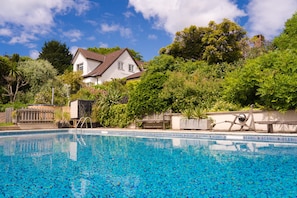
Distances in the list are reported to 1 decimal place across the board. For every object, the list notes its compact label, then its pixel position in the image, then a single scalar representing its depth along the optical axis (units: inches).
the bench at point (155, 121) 532.7
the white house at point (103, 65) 1127.6
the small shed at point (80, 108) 617.3
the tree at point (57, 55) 1440.7
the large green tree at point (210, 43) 804.8
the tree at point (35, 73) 991.6
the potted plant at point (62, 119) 630.6
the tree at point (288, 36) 593.3
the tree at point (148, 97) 547.9
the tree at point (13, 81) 948.6
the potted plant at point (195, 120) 472.4
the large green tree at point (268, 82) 379.1
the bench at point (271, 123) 360.6
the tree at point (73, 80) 1003.3
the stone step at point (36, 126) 582.9
